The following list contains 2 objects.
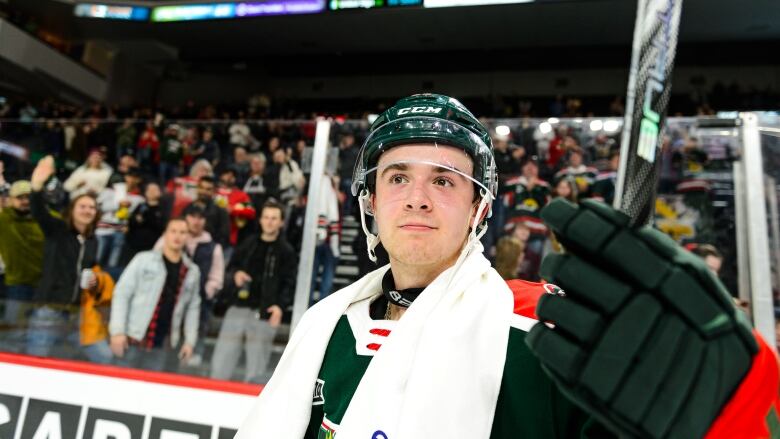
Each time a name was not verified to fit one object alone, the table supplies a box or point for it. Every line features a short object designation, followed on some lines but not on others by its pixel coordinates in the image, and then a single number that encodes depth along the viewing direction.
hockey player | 0.61
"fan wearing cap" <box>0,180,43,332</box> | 3.70
